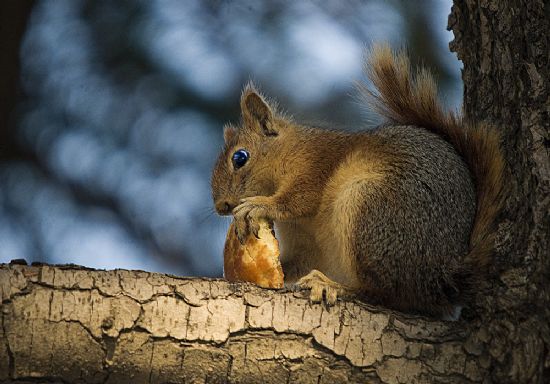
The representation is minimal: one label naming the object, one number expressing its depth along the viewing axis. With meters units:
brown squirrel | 4.03
